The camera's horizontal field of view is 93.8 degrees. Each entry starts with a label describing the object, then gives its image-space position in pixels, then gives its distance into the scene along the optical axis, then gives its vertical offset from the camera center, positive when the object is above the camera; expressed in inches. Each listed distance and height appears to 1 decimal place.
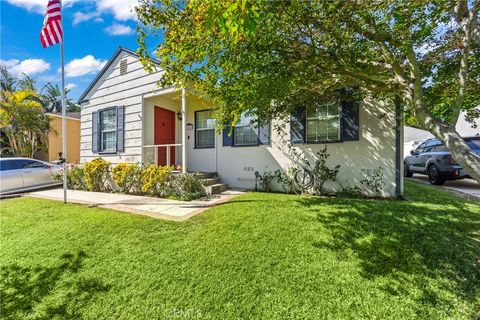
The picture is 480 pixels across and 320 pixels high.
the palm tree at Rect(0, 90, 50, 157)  512.1 +84.9
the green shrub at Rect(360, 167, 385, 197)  233.3 -23.2
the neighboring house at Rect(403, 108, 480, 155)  653.9 +82.7
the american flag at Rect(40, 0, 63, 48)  234.7 +141.8
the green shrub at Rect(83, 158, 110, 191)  319.3 -22.4
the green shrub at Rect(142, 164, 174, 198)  262.8 -26.8
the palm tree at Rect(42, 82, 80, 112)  919.2 +263.0
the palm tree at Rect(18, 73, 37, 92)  698.8 +242.2
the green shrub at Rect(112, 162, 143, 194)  288.9 -23.1
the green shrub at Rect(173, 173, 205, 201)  253.4 -29.7
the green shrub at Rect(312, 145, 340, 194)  251.8 -13.8
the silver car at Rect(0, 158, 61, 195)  321.1 -22.4
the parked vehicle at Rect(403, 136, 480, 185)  297.4 -4.7
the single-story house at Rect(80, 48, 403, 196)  235.8 +32.9
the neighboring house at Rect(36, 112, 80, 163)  559.8 +48.4
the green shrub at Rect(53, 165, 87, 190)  335.3 -27.9
